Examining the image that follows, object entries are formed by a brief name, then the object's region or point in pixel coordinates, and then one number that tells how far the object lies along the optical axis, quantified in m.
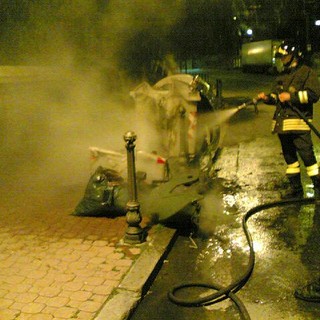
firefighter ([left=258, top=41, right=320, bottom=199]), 5.62
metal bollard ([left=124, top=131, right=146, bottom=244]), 4.70
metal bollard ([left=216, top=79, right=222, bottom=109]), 13.71
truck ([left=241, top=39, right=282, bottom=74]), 33.78
